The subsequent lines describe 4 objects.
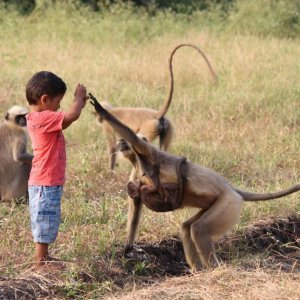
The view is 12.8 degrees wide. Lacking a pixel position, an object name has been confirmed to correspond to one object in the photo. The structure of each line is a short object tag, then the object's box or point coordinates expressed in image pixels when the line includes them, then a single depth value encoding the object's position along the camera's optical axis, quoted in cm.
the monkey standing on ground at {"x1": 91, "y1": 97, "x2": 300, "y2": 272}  837
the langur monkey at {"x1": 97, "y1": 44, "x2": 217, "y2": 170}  1461
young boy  774
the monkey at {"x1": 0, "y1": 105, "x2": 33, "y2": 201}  1166
